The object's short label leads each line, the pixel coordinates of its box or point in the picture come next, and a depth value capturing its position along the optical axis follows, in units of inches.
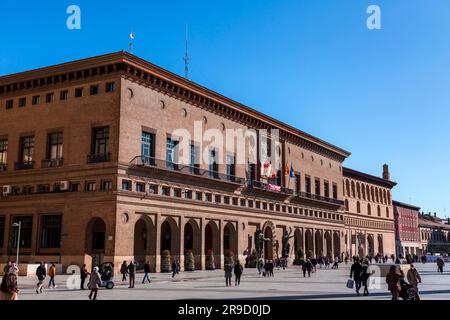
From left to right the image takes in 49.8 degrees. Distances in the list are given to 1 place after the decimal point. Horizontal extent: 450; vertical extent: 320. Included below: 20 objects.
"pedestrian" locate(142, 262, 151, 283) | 1196.5
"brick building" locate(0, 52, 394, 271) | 1592.0
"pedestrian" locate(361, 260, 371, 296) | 879.7
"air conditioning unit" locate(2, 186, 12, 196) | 1756.9
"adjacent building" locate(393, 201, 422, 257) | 4584.2
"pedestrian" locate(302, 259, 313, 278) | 1485.5
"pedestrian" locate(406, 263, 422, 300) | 682.8
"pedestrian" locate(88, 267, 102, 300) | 786.8
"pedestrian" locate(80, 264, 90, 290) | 992.2
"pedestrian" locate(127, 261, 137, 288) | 1076.6
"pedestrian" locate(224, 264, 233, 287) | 1115.3
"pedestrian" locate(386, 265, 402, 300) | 616.5
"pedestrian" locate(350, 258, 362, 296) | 897.2
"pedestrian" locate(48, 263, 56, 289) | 1067.3
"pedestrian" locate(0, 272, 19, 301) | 434.7
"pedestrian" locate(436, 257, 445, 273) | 1795.6
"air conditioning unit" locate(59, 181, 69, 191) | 1636.3
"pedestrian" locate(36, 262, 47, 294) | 945.5
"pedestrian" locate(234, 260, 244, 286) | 1123.0
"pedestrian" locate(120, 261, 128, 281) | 1236.5
